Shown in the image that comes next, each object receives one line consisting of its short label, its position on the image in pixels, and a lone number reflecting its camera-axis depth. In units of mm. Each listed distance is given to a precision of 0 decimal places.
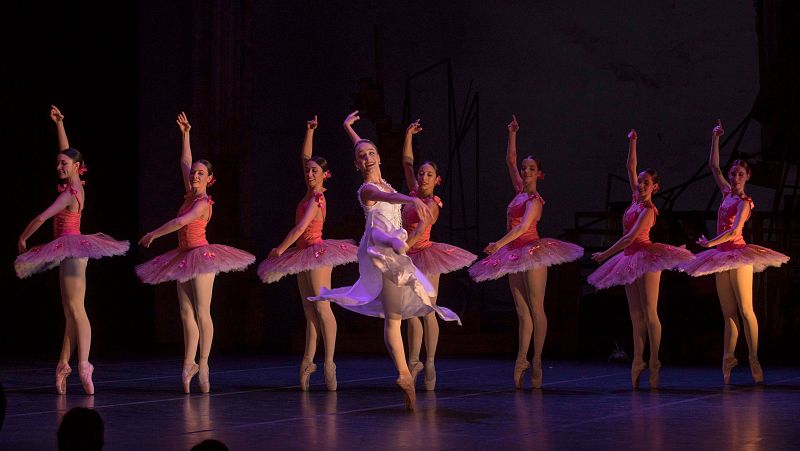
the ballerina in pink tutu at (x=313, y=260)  13500
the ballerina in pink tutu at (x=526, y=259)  13648
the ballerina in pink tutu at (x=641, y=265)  13492
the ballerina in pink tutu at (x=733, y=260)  13781
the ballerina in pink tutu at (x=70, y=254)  12922
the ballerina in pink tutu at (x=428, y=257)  13516
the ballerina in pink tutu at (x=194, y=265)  13219
